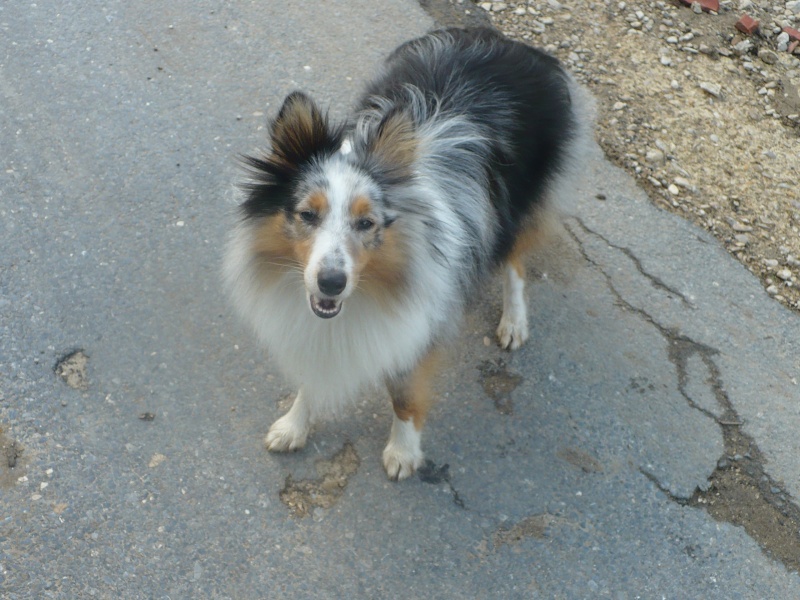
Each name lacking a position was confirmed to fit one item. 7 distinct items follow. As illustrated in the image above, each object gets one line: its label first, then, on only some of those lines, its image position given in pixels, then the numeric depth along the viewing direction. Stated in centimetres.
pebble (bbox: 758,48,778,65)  509
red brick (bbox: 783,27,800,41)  520
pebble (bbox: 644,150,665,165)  450
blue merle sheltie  251
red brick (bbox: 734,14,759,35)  518
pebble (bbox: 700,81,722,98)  484
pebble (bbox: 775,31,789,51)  519
